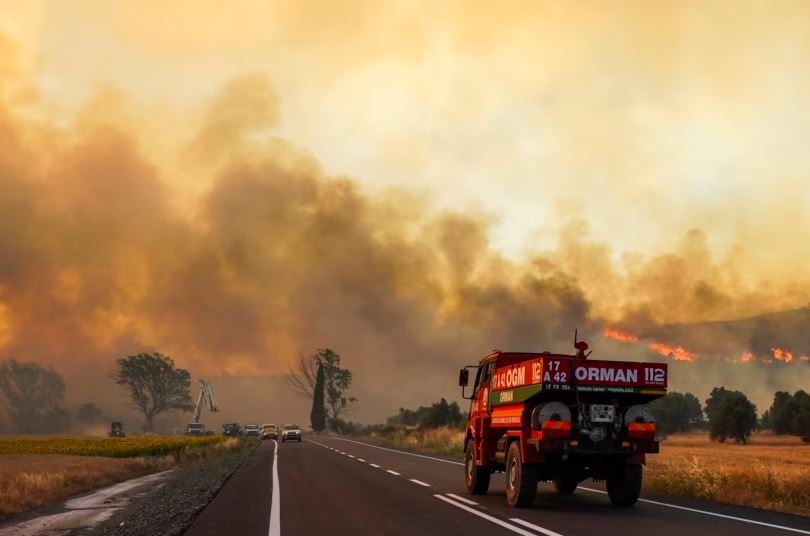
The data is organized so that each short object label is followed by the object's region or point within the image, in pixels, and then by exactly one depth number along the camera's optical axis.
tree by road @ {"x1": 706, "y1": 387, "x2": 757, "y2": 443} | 79.94
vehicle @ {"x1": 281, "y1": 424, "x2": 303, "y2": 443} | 68.44
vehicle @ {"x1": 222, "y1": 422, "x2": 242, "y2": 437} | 100.26
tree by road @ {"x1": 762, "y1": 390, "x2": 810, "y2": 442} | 75.87
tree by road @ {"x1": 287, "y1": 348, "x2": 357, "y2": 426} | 134.00
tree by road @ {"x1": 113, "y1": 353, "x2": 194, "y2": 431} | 160.75
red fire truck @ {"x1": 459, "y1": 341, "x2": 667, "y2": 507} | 14.62
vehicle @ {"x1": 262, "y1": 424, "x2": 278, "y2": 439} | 81.38
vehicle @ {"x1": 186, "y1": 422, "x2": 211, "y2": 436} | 98.19
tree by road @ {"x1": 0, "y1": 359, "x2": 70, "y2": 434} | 157.88
